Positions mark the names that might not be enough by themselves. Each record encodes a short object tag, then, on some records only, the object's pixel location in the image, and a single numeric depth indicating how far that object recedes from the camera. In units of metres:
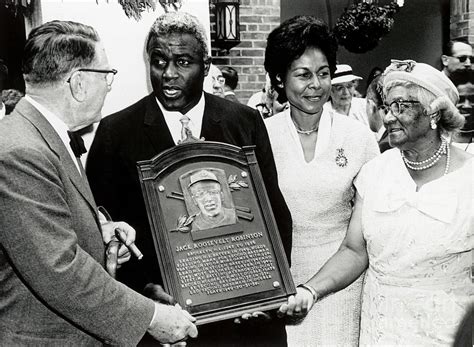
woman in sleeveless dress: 2.55
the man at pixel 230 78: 4.31
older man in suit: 1.57
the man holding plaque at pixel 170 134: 2.34
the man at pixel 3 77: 2.81
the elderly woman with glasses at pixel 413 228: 2.14
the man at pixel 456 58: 3.34
